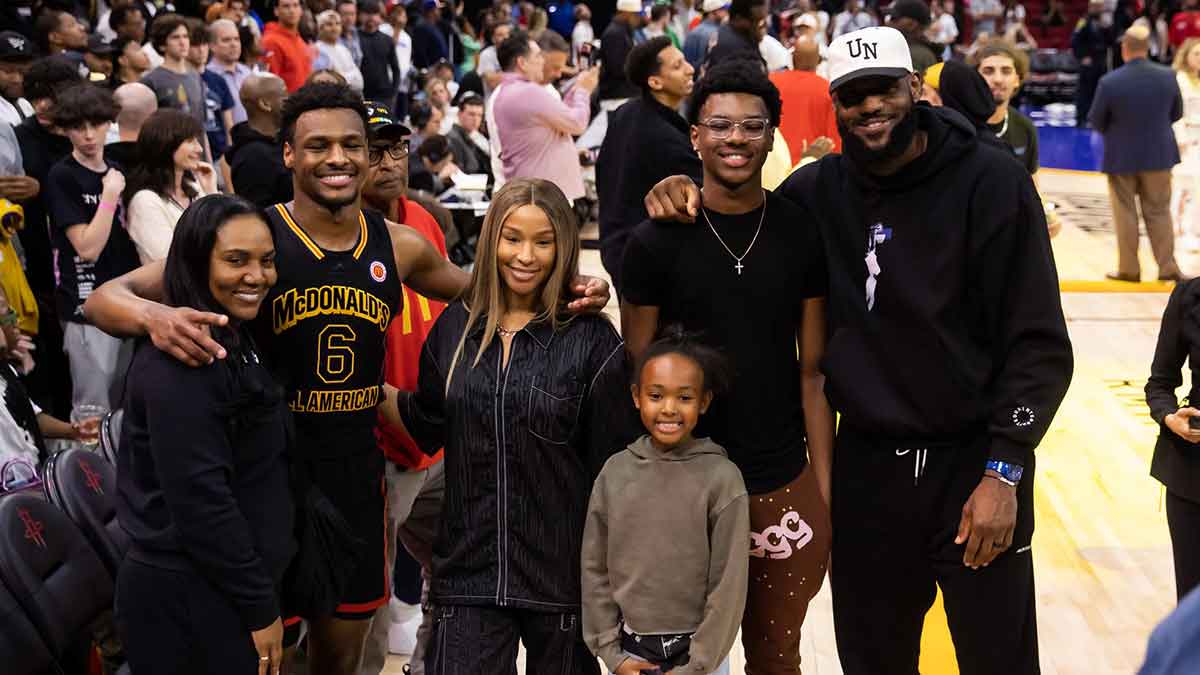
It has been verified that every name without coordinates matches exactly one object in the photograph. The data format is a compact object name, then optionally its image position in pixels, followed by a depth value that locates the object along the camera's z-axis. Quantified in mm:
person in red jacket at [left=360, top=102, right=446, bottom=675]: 3941
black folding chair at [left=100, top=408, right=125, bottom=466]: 4293
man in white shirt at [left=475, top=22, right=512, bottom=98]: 11855
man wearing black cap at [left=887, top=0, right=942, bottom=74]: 7641
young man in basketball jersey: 3221
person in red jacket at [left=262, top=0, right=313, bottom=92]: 11602
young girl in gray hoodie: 3020
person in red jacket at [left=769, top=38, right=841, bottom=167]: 7320
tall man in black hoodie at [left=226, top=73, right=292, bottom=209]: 5996
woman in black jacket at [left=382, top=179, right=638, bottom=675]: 3070
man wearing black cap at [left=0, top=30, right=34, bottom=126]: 7172
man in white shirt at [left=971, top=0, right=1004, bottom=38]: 24078
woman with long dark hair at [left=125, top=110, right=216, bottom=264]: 5613
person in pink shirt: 9172
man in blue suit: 9867
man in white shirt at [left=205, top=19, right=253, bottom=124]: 9508
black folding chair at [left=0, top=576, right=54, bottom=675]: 3391
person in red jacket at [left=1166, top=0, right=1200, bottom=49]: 16781
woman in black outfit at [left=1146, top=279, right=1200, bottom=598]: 3809
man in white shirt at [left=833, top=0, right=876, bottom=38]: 19250
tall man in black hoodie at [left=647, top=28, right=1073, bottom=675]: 2955
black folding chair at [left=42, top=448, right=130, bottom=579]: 3939
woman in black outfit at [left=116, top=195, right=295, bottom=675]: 2852
